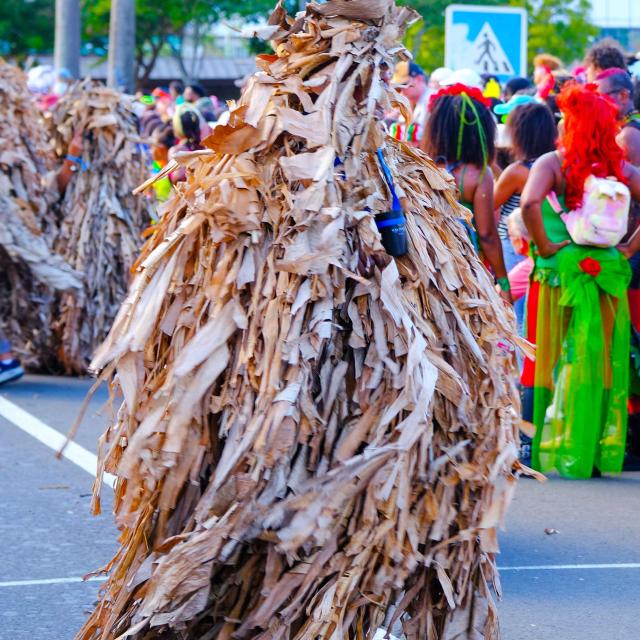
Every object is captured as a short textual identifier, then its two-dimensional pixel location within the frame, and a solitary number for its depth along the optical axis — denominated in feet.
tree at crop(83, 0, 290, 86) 132.87
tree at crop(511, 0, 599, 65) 153.17
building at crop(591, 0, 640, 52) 276.00
